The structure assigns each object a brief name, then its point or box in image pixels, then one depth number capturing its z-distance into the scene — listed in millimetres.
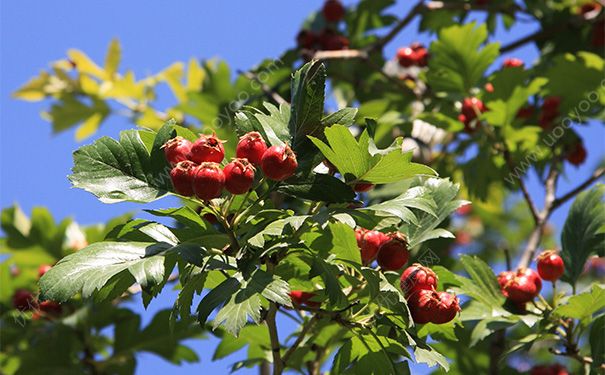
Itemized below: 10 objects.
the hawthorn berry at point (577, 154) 3584
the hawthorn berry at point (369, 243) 1891
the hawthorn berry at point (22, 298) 3125
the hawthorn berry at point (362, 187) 1807
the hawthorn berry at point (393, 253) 1892
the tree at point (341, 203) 1702
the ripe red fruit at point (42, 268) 3162
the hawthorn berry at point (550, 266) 2365
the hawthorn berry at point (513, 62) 3424
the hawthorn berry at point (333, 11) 4129
